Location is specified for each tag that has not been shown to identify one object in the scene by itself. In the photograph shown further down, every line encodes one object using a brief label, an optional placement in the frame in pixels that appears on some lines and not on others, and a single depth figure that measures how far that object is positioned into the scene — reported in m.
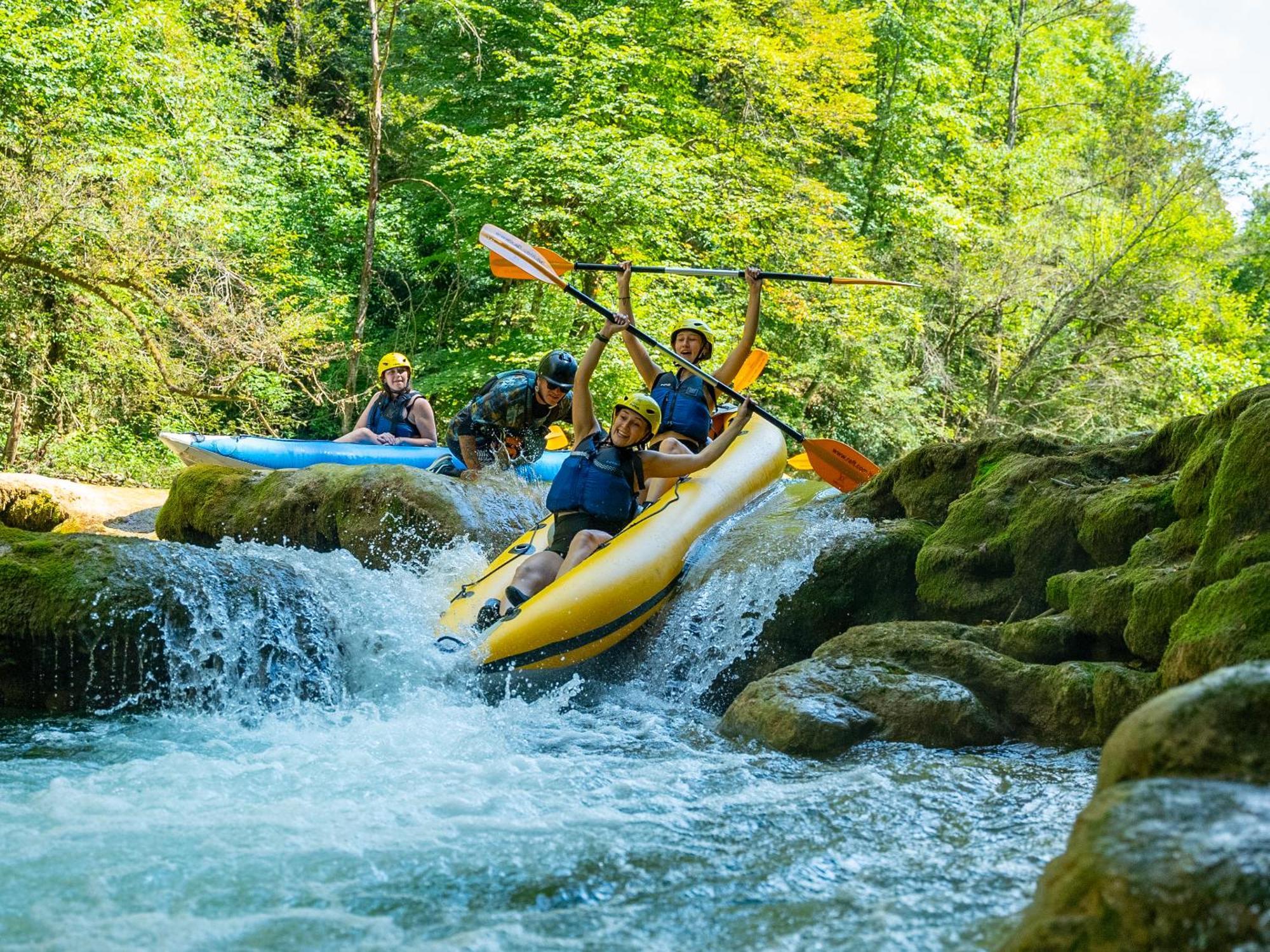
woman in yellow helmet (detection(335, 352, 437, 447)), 8.48
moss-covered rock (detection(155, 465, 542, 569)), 6.57
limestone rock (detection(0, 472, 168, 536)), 9.22
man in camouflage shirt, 6.98
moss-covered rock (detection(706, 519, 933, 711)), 5.27
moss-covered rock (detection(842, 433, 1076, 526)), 5.74
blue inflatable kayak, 8.21
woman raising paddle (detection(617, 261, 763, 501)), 6.65
